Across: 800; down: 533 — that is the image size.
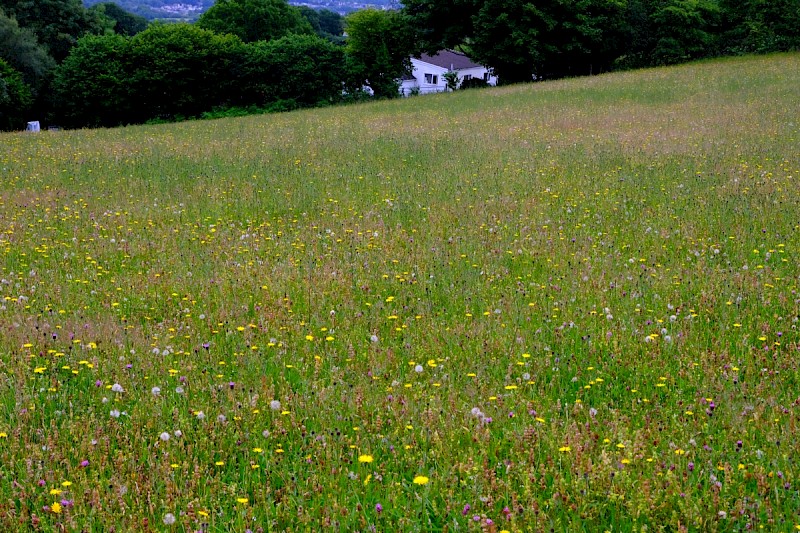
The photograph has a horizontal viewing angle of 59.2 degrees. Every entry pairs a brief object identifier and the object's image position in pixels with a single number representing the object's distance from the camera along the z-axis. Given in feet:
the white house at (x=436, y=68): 281.74
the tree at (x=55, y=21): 189.08
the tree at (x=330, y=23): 466.54
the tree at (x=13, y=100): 151.43
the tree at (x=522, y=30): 136.98
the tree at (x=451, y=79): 147.13
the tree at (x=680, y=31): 144.56
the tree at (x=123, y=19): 303.48
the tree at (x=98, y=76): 147.84
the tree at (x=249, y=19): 237.04
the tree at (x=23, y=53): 158.71
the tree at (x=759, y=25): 136.77
